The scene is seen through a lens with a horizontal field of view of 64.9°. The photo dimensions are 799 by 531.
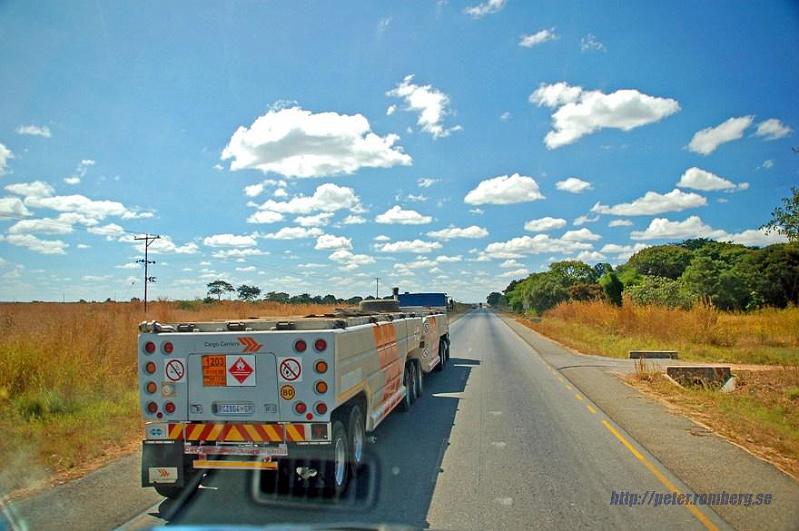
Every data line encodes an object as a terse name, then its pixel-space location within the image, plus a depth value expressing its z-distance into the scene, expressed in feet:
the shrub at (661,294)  135.36
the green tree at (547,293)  295.42
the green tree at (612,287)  161.20
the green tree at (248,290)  273.95
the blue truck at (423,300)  91.04
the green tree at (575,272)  320.70
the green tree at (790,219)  50.72
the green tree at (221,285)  272.10
